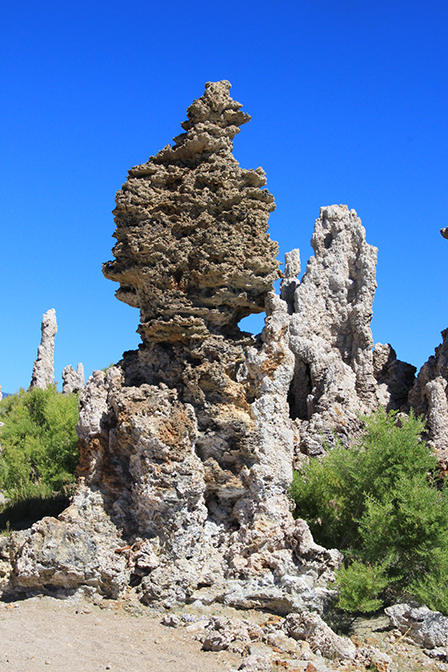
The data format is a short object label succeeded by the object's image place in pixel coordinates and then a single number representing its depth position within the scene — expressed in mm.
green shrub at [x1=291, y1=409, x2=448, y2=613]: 8125
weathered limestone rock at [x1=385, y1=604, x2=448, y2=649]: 7711
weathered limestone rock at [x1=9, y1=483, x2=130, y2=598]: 8523
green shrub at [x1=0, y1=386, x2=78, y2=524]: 14898
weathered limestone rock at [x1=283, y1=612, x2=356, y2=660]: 7395
